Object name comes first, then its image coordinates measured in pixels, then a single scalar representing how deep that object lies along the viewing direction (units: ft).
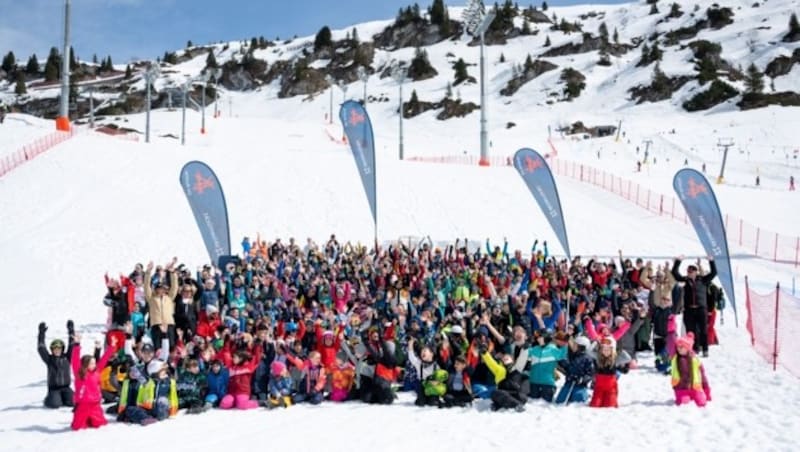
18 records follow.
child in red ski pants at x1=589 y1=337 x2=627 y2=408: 24.81
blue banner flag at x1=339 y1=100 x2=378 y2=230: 54.60
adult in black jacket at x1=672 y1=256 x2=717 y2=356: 30.68
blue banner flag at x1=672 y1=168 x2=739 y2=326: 37.09
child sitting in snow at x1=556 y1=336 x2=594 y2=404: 25.95
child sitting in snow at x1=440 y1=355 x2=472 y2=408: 26.05
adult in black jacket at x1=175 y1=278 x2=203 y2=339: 33.14
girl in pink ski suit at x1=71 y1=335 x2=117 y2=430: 23.17
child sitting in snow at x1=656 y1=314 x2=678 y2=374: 29.30
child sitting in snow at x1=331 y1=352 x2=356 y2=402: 27.86
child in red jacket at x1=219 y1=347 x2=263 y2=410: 26.63
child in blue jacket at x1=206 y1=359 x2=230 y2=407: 26.76
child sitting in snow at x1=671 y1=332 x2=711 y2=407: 24.31
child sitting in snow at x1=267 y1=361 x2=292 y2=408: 26.78
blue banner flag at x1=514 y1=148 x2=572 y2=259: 50.60
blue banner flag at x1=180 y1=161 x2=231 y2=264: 48.62
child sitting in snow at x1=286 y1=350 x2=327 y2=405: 27.43
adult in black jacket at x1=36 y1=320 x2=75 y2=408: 25.86
